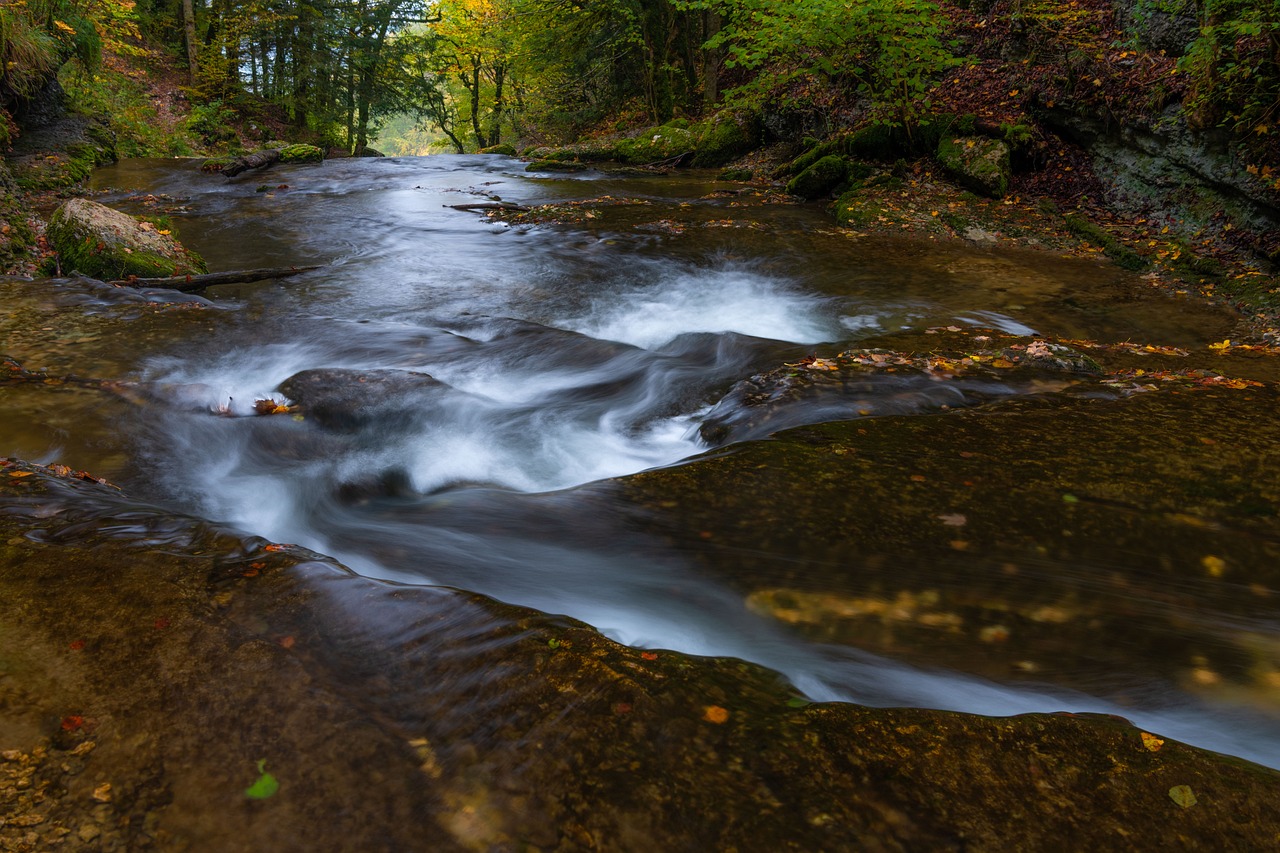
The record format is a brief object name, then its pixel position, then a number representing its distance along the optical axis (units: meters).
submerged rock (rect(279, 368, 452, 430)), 4.89
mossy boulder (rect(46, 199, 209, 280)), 7.04
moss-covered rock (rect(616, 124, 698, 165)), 17.09
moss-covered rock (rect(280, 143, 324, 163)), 19.20
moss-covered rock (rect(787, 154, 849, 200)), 12.20
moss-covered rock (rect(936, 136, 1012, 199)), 10.48
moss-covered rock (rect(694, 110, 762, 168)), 16.56
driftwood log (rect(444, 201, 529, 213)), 12.61
